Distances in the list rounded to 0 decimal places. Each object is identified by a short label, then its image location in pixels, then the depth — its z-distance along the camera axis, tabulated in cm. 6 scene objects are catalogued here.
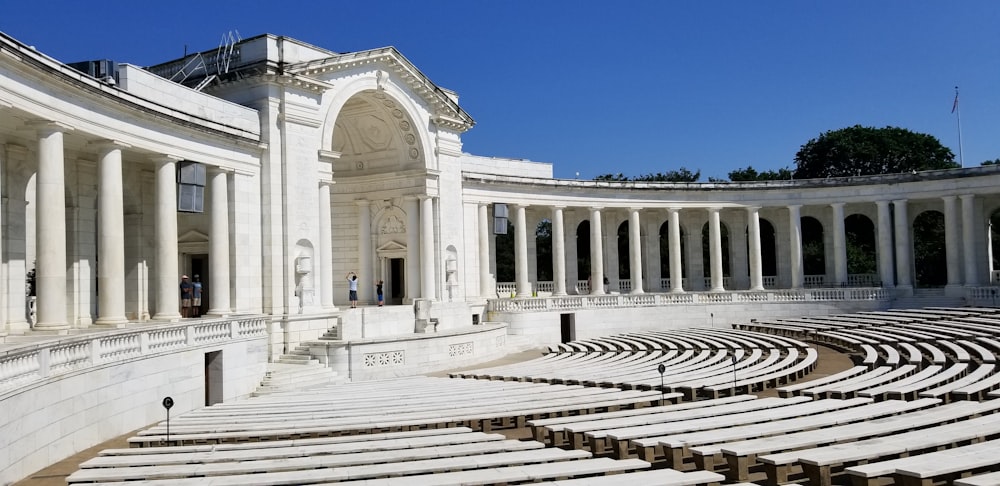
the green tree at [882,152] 9350
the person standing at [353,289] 4583
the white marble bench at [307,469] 1291
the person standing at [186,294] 3675
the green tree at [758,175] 10819
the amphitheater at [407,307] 1545
